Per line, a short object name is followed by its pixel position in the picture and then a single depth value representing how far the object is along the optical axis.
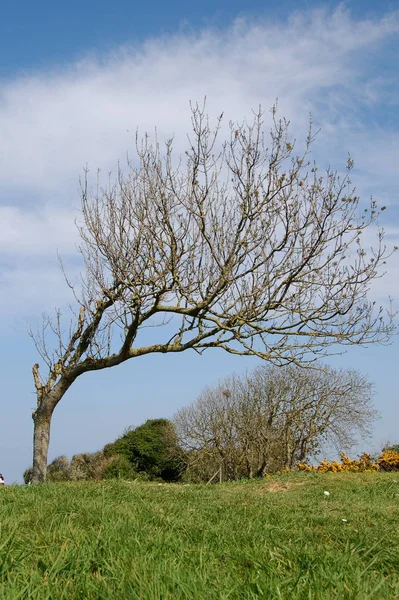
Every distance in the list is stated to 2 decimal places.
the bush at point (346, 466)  15.67
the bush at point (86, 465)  25.03
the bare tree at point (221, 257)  12.91
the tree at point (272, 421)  25.88
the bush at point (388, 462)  16.64
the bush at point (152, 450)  25.12
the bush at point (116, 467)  23.69
